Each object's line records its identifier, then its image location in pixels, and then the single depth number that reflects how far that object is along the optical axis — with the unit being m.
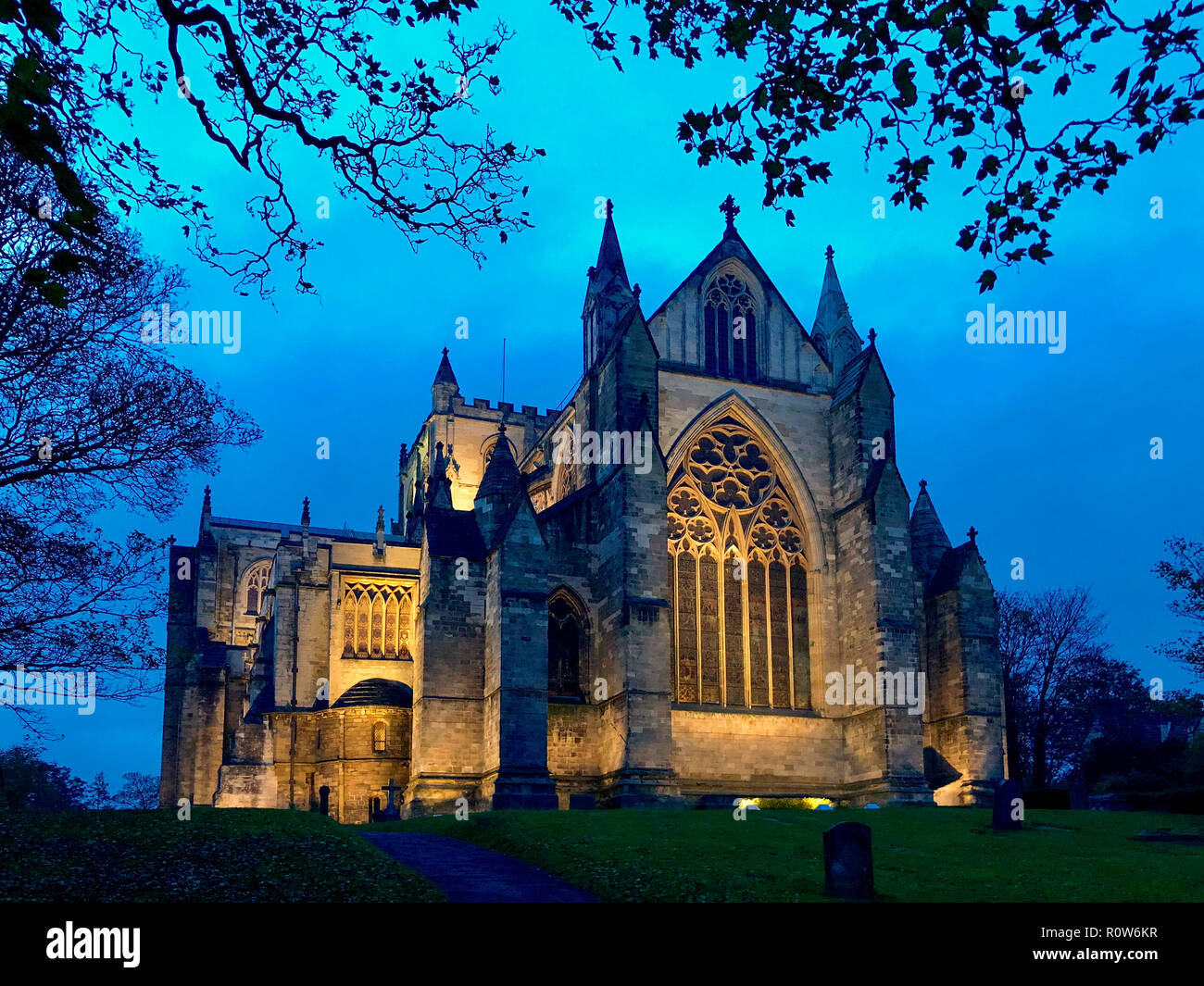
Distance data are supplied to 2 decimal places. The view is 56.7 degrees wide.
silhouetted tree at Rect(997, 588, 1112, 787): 46.38
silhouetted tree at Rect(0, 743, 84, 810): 53.92
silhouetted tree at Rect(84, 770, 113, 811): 83.66
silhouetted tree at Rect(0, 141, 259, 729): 14.02
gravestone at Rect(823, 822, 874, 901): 14.00
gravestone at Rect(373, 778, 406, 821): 28.08
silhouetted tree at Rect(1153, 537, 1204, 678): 31.28
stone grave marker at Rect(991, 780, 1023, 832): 22.66
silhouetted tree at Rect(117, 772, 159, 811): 92.15
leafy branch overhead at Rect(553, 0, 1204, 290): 8.85
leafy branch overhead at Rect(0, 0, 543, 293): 8.72
